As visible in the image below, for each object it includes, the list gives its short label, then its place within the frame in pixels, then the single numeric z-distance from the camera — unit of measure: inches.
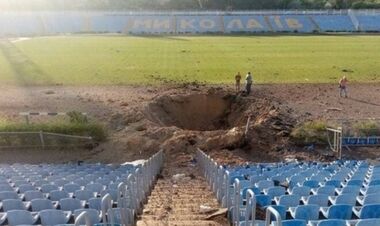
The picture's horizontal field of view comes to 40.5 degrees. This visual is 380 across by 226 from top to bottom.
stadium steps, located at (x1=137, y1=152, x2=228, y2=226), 353.4
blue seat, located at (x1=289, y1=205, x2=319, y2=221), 292.8
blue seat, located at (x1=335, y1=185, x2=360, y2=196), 357.3
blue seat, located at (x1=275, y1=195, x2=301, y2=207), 329.6
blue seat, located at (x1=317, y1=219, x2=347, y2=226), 244.4
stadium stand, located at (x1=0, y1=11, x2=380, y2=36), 3511.3
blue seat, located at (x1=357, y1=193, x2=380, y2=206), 332.8
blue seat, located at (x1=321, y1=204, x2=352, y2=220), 298.7
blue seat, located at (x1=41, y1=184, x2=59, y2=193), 424.2
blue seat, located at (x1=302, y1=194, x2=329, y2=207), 330.3
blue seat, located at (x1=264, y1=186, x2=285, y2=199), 372.2
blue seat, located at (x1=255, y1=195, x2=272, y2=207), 352.8
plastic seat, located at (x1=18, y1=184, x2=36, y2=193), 430.0
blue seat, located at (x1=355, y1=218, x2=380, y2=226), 240.8
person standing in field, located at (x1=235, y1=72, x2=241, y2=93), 1259.2
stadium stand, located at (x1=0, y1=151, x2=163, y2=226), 289.0
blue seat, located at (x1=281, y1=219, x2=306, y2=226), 259.3
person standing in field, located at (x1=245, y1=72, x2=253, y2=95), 1240.0
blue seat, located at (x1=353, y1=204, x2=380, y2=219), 295.9
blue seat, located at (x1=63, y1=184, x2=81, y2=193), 420.5
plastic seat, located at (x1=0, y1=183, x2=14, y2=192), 418.3
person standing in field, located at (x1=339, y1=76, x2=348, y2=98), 1217.2
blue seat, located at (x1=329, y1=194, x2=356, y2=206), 330.0
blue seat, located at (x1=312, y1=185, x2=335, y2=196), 366.9
